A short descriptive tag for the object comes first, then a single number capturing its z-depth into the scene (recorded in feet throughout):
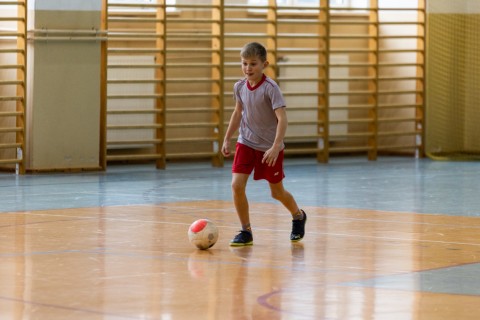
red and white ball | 41.02
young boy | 42.90
